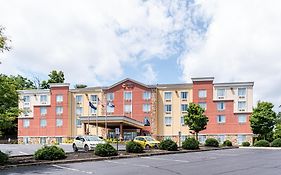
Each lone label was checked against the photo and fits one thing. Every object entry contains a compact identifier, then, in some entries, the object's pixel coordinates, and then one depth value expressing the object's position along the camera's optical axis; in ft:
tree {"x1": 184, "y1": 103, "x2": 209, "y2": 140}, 89.05
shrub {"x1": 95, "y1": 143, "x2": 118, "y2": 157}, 44.50
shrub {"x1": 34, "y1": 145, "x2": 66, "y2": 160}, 39.09
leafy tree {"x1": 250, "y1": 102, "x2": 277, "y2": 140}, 117.70
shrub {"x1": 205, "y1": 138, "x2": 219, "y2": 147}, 73.59
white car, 56.62
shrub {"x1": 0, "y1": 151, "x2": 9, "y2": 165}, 34.20
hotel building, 119.92
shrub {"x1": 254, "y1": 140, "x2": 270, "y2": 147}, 88.95
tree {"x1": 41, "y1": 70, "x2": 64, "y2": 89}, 161.26
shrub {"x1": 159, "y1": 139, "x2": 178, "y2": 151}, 56.97
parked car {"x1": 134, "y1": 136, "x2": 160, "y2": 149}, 68.05
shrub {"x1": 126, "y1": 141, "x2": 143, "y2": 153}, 50.34
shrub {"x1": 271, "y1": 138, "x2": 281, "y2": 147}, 85.32
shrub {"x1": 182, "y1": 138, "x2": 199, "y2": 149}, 62.90
